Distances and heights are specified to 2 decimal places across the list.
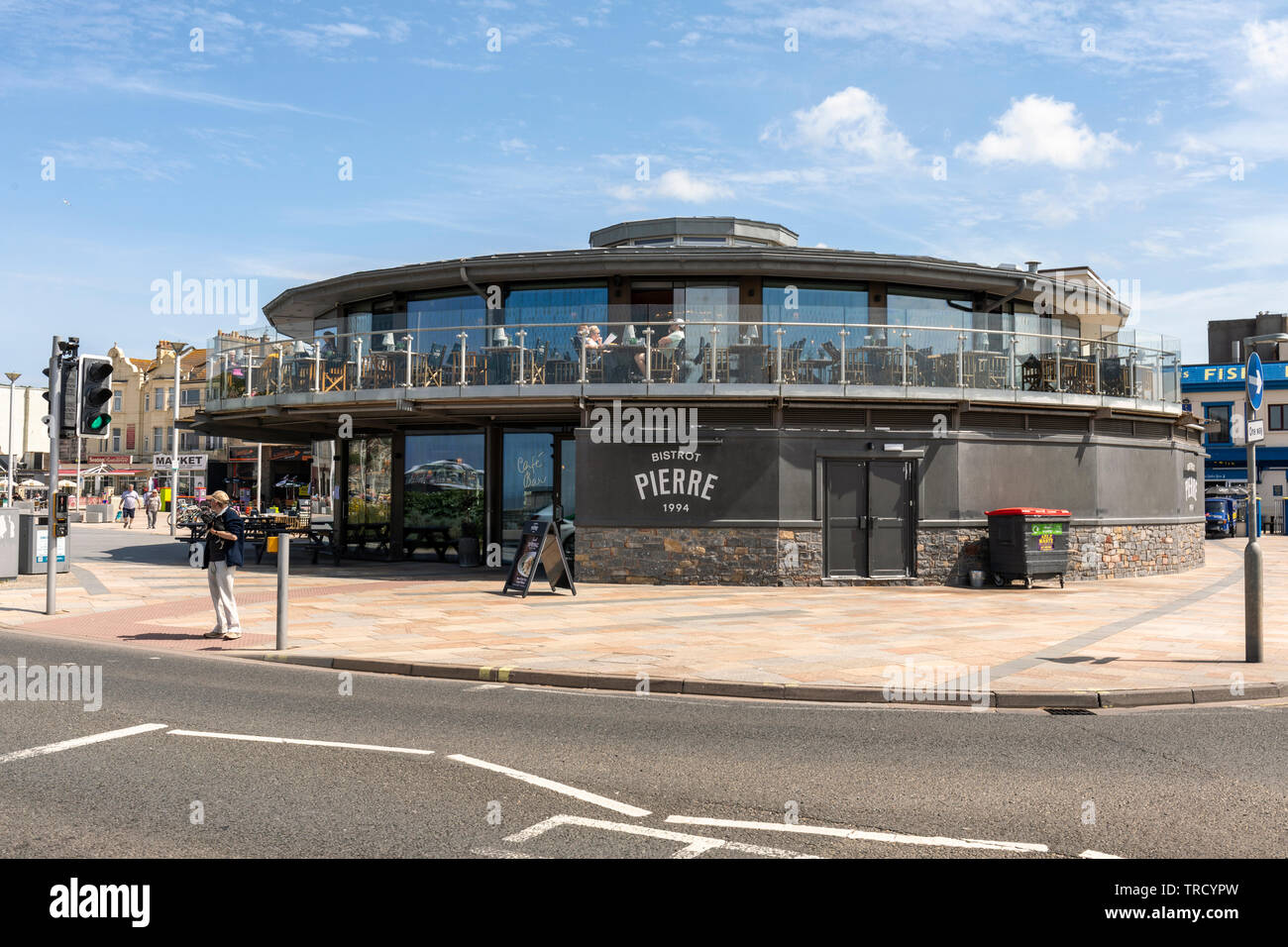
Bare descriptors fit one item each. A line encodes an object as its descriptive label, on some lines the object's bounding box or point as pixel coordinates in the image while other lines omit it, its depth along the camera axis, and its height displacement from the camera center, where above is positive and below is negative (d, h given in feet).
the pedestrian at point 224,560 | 38.29 -2.61
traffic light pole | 44.57 +2.83
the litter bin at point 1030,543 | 59.31 -2.93
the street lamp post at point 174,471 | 110.42 +2.88
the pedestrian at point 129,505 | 138.21 -1.63
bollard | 35.35 -2.95
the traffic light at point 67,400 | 45.47 +4.42
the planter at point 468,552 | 72.08 -4.27
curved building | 60.03 +5.95
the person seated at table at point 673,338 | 59.93 +9.82
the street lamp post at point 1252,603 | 33.83 -3.74
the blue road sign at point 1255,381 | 35.94 +4.41
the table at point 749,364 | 59.88 +8.20
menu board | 53.93 -3.80
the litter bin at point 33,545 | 63.26 -3.38
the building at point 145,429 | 223.51 +15.89
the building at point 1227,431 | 165.22 +12.72
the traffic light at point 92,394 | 46.01 +4.76
